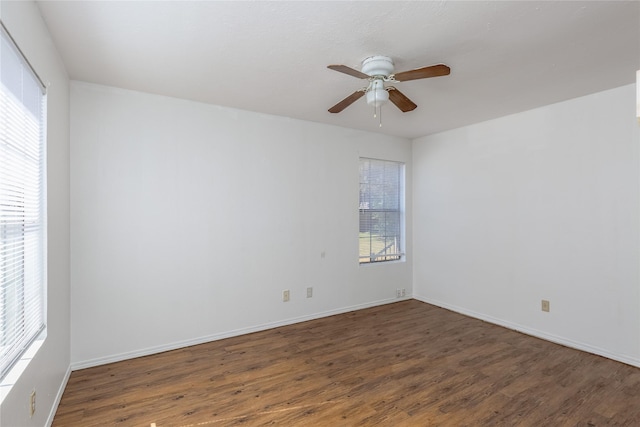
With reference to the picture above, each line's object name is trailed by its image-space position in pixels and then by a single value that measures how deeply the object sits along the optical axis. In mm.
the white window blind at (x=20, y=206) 1482
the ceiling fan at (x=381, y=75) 2105
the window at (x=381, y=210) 4609
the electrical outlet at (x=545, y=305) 3455
